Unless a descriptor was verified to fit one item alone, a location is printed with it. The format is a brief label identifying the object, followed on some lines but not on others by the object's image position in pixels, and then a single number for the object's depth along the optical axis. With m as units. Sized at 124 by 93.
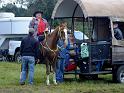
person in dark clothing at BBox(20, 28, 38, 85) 14.88
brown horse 15.32
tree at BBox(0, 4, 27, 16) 54.25
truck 28.12
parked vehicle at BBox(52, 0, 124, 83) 15.53
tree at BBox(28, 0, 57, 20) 44.42
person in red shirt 15.58
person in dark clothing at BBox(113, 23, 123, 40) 16.03
